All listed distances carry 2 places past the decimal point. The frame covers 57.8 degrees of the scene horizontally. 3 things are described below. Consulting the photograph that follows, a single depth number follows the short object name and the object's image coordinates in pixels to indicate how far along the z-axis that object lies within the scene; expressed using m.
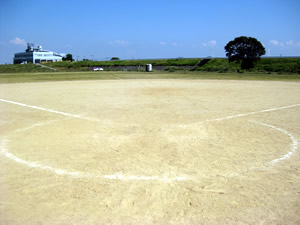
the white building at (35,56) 111.86
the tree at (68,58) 114.69
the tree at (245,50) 43.28
